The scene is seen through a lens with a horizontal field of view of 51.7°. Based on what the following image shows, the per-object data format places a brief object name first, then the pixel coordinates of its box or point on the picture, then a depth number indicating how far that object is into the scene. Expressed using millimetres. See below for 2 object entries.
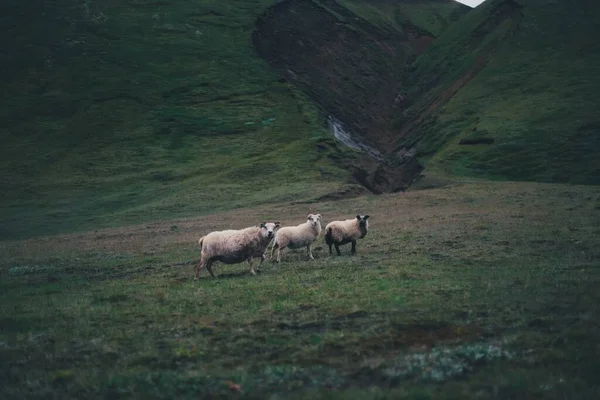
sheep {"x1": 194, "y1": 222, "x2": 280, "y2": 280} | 22438
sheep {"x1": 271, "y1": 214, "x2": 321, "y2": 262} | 26438
